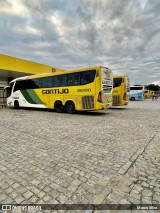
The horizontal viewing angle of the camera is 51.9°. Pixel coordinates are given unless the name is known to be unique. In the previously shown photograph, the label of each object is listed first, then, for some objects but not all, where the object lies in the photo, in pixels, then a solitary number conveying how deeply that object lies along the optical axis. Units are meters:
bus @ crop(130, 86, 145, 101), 34.50
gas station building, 16.20
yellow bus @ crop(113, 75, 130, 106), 15.96
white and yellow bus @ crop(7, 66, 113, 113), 11.19
